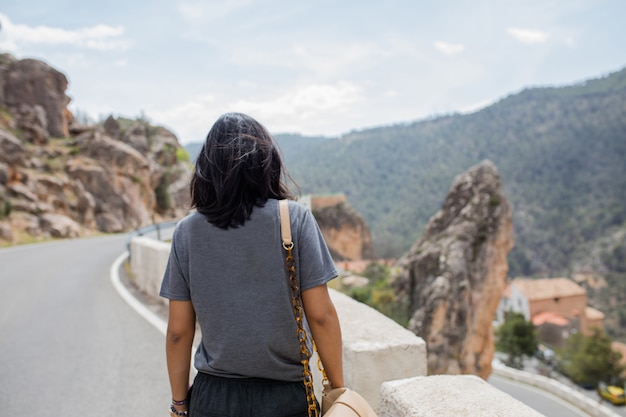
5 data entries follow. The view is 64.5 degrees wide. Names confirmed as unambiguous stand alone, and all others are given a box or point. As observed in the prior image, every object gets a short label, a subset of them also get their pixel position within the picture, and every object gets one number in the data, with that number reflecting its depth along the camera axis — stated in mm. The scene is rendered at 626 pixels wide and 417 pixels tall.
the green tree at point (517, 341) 46281
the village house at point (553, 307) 64250
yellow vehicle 35188
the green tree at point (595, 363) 40125
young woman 1867
